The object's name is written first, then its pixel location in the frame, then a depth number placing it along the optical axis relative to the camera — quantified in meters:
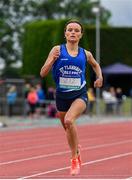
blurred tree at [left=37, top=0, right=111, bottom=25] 86.38
